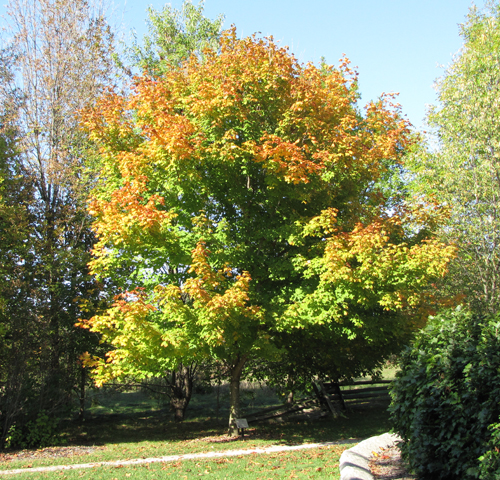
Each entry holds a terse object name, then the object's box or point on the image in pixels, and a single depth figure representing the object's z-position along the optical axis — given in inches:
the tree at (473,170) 491.5
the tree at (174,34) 753.0
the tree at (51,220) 510.6
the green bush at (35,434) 468.4
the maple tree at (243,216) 356.2
